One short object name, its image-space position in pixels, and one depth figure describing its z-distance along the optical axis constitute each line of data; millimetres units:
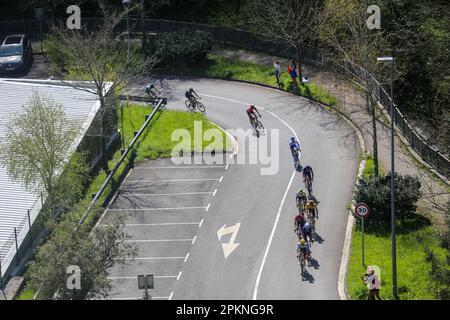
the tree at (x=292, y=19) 61906
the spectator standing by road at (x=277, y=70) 61844
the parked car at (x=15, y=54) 66688
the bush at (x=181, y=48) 65625
